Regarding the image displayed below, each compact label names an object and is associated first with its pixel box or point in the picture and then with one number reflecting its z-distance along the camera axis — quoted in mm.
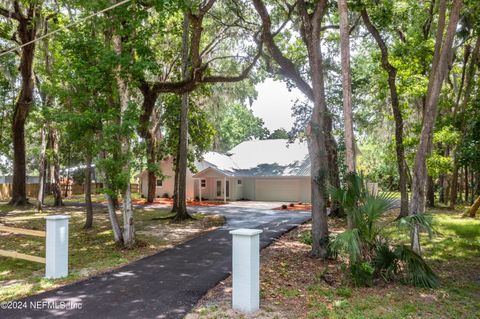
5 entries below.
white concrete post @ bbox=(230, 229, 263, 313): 5266
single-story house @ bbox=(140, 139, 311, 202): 27484
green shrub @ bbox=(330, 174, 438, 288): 6379
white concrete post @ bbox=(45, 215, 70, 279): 6860
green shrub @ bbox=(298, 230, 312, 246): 9312
